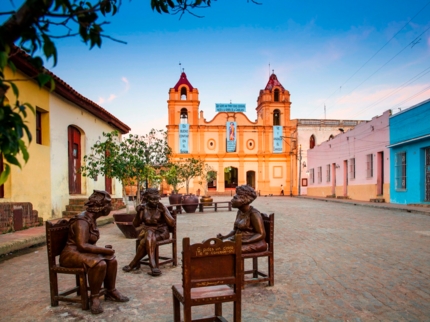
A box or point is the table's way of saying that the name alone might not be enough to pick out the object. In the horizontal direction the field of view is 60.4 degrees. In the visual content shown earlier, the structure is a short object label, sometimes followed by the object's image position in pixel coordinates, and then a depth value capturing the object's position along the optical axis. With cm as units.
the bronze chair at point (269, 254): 457
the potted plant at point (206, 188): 1839
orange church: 4128
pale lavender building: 2171
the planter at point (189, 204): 1691
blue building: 1742
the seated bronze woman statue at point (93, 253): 382
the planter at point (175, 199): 2003
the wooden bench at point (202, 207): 1689
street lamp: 4175
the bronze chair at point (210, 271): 288
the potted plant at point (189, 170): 2402
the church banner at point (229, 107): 4208
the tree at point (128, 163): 971
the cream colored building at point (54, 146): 980
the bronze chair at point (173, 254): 554
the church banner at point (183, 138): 4094
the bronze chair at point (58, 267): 383
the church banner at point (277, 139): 4222
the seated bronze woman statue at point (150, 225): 550
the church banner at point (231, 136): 4184
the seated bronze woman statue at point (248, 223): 460
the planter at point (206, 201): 1828
